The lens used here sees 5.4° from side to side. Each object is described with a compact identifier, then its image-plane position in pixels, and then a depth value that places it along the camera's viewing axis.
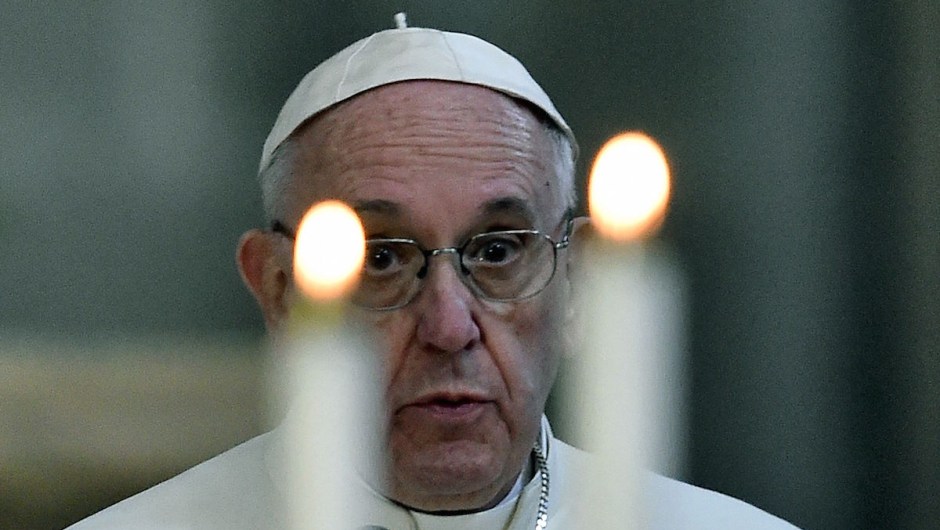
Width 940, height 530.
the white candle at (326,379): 4.91
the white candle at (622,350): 4.85
